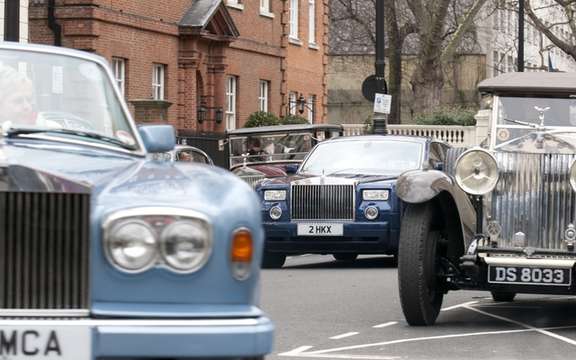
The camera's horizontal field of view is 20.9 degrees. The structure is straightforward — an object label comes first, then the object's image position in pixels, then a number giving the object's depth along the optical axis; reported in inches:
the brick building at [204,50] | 1362.0
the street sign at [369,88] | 1274.6
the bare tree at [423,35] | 1931.6
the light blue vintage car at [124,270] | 211.8
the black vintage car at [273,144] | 1001.5
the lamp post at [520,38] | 1705.1
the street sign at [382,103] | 1190.3
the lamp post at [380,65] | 1193.4
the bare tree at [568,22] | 1785.2
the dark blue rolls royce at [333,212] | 730.2
